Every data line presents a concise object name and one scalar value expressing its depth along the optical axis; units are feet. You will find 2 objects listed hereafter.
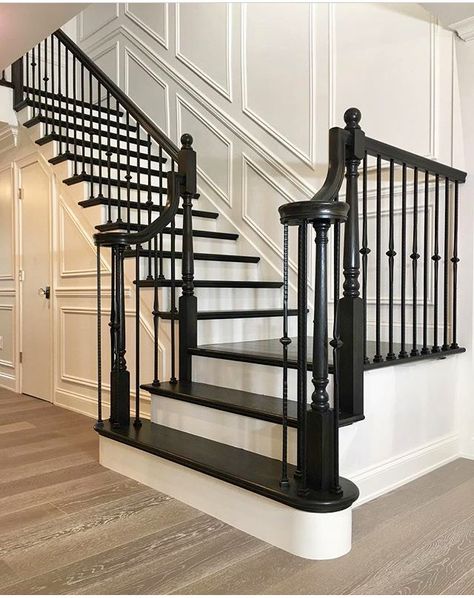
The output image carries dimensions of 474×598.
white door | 13.74
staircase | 5.88
